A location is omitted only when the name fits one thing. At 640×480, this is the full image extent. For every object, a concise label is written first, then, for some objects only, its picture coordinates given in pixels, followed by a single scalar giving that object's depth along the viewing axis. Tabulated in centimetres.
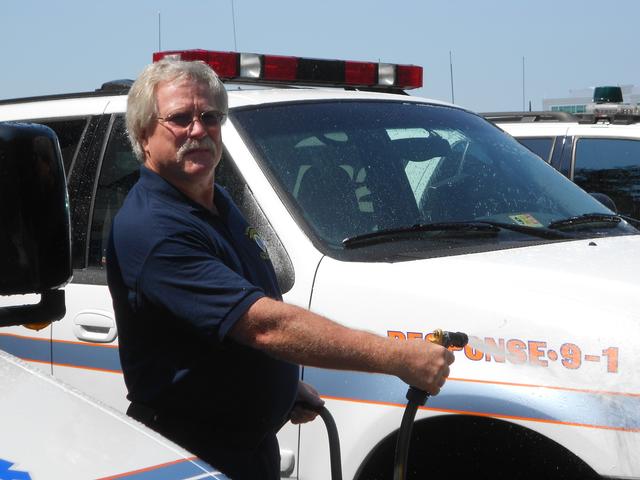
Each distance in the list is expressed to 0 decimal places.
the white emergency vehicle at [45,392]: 161
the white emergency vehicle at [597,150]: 768
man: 232
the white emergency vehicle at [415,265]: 293
